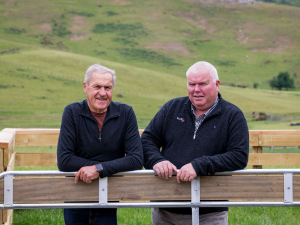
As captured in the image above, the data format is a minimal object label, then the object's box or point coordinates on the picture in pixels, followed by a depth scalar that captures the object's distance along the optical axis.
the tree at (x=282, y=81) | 101.06
